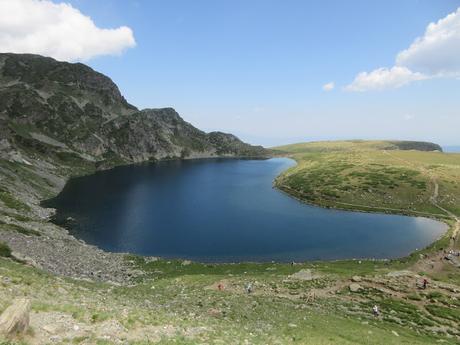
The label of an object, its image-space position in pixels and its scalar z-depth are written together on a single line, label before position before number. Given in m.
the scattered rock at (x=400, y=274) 61.12
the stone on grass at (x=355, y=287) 53.48
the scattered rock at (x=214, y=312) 37.68
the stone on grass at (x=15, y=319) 19.23
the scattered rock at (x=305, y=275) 59.83
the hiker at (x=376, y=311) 44.71
